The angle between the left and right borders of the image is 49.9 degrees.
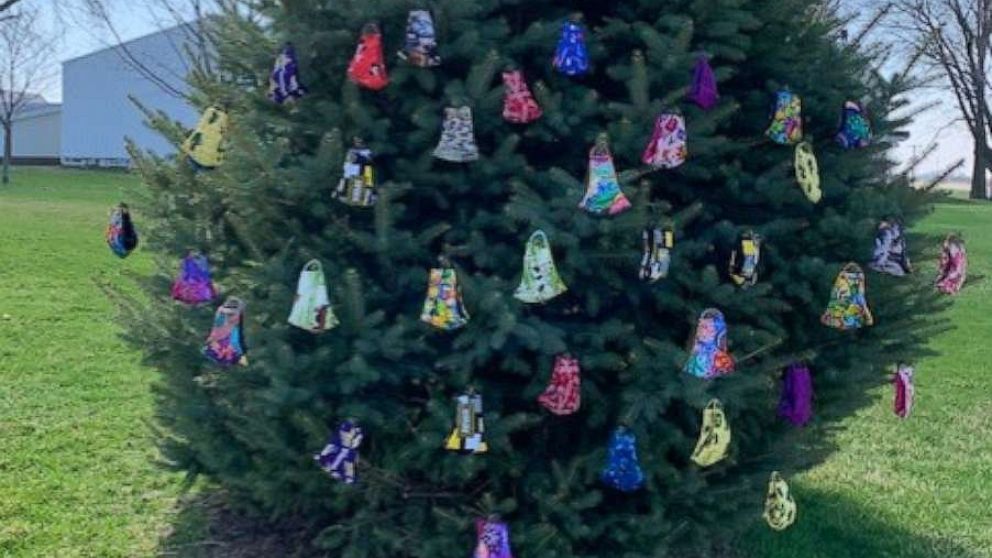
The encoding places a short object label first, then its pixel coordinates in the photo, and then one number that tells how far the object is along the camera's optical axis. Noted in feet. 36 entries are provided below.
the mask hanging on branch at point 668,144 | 10.85
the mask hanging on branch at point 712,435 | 10.85
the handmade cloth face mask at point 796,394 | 12.01
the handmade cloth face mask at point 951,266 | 12.63
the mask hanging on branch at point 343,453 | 10.71
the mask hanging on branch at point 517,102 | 11.05
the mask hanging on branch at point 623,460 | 10.89
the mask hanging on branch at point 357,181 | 10.82
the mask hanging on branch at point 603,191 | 10.49
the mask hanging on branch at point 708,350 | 10.69
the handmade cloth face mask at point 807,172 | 11.50
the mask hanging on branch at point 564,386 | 10.74
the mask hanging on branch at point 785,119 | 11.83
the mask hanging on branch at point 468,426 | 10.67
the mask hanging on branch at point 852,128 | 12.32
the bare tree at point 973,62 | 129.70
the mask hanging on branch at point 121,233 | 12.74
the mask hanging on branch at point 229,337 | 11.00
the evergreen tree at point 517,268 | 10.83
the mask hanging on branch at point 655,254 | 10.75
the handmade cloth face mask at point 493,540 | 10.85
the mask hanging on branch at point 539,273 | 10.30
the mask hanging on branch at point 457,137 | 10.83
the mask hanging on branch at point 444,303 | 10.38
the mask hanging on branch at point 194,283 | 11.52
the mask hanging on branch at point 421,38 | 10.93
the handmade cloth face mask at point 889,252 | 11.82
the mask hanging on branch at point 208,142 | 11.80
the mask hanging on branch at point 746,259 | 11.14
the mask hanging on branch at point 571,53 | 11.08
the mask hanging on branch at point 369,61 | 10.92
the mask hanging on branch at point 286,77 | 11.23
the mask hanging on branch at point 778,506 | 11.88
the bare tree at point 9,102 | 123.85
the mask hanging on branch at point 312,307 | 10.42
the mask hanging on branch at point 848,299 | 11.51
